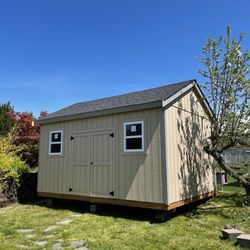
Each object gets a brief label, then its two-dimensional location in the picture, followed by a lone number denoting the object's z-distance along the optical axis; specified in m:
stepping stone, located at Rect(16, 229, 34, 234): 5.36
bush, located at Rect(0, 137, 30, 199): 8.44
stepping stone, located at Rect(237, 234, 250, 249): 4.14
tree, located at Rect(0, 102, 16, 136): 15.86
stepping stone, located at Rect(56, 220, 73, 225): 5.98
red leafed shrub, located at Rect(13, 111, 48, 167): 13.26
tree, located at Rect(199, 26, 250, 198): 7.12
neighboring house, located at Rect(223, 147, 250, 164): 19.63
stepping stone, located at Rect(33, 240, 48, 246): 4.45
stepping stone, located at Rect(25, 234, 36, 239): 4.90
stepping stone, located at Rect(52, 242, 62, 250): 4.22
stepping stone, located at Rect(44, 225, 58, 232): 5.40
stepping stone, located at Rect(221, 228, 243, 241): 4.57
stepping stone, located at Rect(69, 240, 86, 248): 4.38
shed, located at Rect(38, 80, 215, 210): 6.17
